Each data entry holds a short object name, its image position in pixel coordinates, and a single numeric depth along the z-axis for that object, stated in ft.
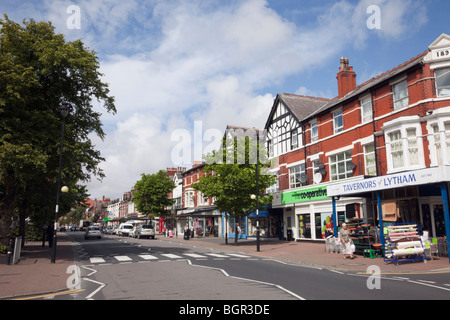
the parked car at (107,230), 210.36
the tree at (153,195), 188.55
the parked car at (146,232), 134.82
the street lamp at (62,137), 51.85
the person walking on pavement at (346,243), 55.67
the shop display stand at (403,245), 47.96
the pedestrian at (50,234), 86.02
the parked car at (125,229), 165.14
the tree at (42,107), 51.96
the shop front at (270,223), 110.63
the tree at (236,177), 91.20
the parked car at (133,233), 145.48
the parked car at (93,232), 137.28
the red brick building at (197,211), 147.63
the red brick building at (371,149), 60.29
